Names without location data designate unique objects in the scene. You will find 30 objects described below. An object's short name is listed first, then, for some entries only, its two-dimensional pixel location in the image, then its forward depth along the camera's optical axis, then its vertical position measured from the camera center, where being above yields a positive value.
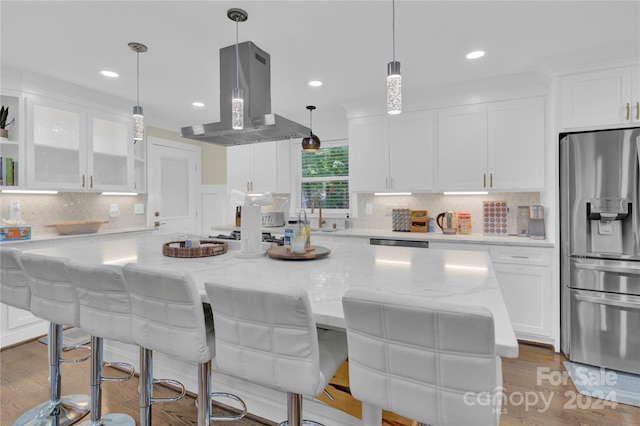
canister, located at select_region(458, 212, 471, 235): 3.62 -0.14
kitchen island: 1.16 -0.29
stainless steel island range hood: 2.37 +0.84
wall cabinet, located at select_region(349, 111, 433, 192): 3.68 +0.69
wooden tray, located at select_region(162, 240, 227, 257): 2.01 -0.24
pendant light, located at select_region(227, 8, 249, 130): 1.96 +0.65
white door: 4.71 +0.43
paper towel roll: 2.04 -0.15
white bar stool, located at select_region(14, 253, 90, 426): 1.57 -0.48
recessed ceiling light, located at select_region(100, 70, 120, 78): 3.13 +1.35
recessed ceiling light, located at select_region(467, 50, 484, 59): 2.74 +1.33
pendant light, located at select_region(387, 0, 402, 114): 1.60 +0.62
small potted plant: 3.09 +0.86
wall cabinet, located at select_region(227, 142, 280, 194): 4.62 +0.65
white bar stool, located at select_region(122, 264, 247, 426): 1.20 -0.40
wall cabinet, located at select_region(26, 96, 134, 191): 3.31 +0.72
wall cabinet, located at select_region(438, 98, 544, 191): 3.22 +0.67
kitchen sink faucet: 4.41 +0.00
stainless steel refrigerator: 2.49 -0.29
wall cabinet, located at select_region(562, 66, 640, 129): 2.64 +0.93
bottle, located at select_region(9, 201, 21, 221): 3.23 +0.02
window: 4.54 +0.50
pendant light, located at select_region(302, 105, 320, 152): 3.66 +0.77
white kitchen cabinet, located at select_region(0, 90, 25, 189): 3.17 +0.72
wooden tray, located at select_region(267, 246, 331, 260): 1.91 -0.25
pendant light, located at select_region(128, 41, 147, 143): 2.46 +0.72
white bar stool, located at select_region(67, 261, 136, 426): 1.38 -0.38
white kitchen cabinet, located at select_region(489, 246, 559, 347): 2.92 -0.70
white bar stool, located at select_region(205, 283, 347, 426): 1.00 -0.41
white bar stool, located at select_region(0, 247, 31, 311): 1.76 -0.37
